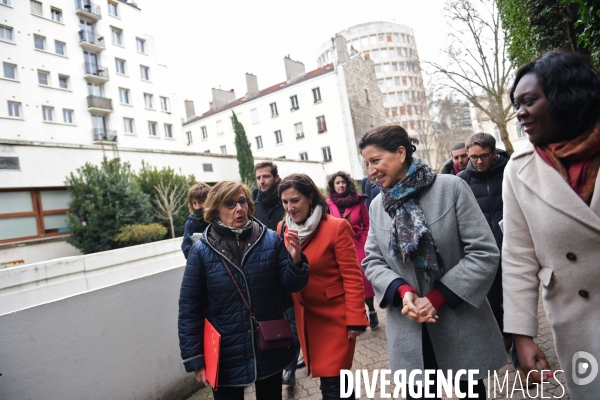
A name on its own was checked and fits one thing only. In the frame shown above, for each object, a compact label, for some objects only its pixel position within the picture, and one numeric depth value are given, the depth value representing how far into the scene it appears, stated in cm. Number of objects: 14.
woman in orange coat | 279
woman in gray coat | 206
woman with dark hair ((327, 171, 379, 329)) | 526
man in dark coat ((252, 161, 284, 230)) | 463
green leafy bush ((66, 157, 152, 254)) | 1582
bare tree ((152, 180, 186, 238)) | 1750
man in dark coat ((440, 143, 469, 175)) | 486
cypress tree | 2618
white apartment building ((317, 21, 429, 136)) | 7188
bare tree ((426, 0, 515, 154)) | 1748
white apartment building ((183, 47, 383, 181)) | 3419
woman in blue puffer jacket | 245
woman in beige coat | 151
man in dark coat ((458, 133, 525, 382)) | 365
